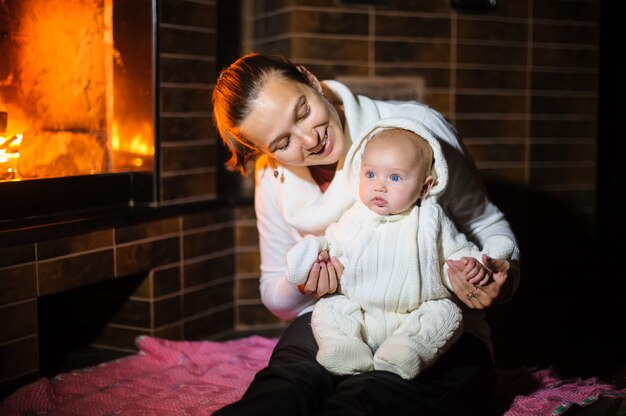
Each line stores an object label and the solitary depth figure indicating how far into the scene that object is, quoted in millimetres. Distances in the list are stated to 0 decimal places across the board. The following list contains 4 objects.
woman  1333
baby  1391
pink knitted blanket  1736
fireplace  1889
